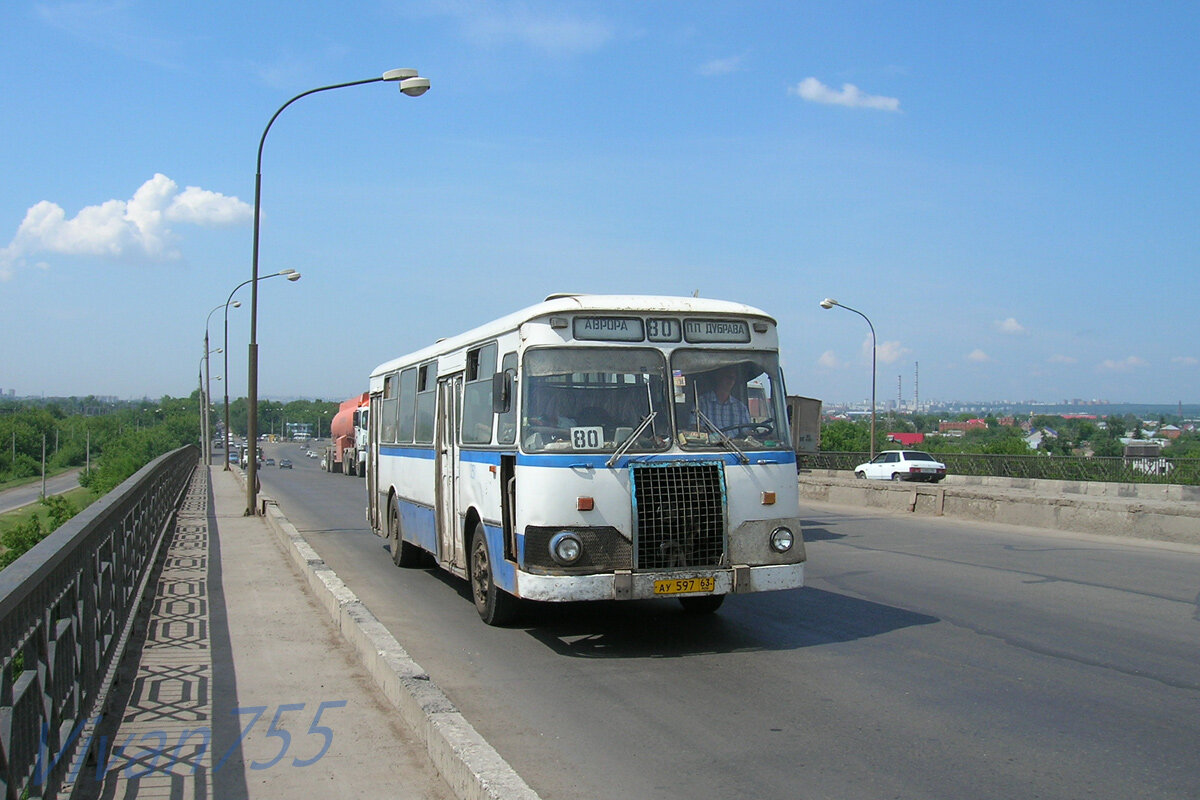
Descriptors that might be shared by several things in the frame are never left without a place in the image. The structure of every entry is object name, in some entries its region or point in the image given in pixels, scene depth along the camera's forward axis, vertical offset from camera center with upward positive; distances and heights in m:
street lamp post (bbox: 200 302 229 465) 58.25 +0.37
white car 41.66 -1.68
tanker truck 45.38 -0.42
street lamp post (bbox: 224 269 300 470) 35.56 +5.40
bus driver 8.82 +0.19
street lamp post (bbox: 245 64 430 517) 22.56 +0.97
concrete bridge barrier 17.09 -1.64
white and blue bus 8.23 -0.22
